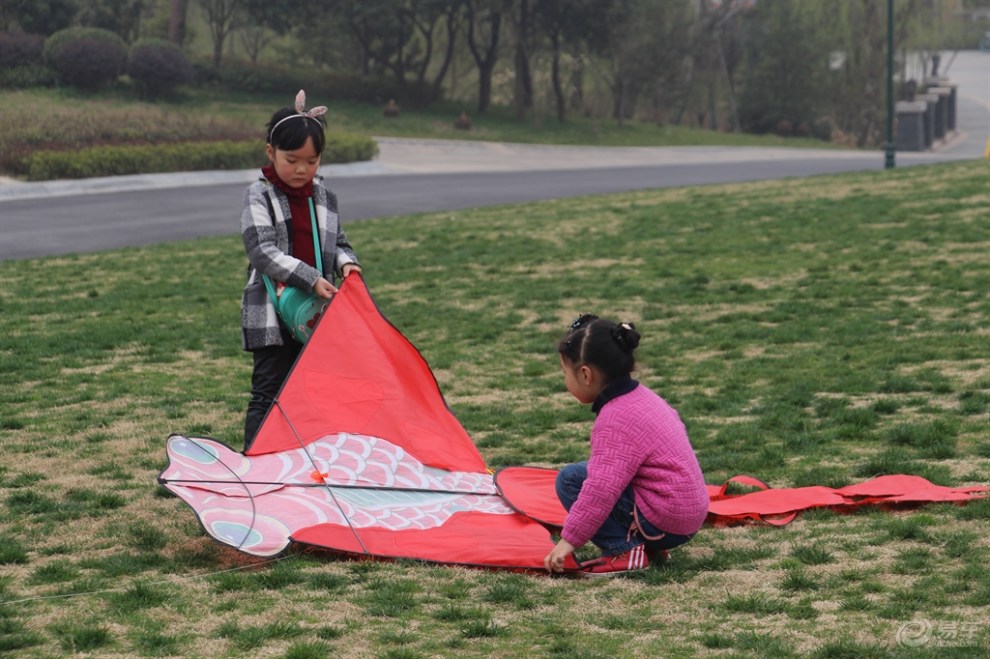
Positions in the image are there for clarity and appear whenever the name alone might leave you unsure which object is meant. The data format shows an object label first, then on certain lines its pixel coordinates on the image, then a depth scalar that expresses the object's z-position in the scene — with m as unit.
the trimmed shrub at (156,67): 41.06
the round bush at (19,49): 39.72
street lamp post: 28.05
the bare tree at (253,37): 53.81
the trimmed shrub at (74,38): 40.25
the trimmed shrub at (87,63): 39.75
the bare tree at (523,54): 50.09
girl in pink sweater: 5.28
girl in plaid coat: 6.06
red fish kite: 5.56
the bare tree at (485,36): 49.31
